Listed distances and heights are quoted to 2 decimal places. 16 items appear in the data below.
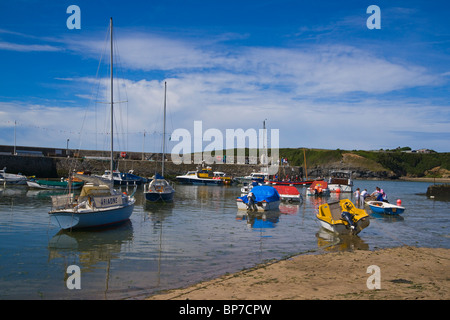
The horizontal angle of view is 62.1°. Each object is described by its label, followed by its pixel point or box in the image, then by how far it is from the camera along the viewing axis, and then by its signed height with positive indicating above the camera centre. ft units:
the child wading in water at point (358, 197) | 127.03 -12.15
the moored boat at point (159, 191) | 118.73 -9.94
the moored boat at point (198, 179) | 253.08 -12.36
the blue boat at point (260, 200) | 103.50 -10.85
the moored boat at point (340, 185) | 201.88 -12.83
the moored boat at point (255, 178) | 248.26 -11.72
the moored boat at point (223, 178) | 256.42 -11.90
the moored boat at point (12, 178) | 182.50 -8.91
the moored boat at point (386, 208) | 101.60 -12.81
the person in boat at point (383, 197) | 113.19 -10.80
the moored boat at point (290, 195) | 136.46 -12.37
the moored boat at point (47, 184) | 171.32 -11.10
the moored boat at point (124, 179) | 205.13 -10.16
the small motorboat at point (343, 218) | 68.95 -10.75
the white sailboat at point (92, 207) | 64.90 -8.70
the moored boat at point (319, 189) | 172.31 -13.02
